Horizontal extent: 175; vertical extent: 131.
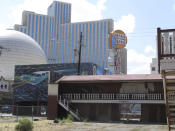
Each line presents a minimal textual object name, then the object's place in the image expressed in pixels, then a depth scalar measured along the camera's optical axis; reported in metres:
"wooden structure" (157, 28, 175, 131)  7.92
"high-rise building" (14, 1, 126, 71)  164.54
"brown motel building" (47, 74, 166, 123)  32.00
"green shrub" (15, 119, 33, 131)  16.41
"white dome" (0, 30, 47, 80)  81.81
